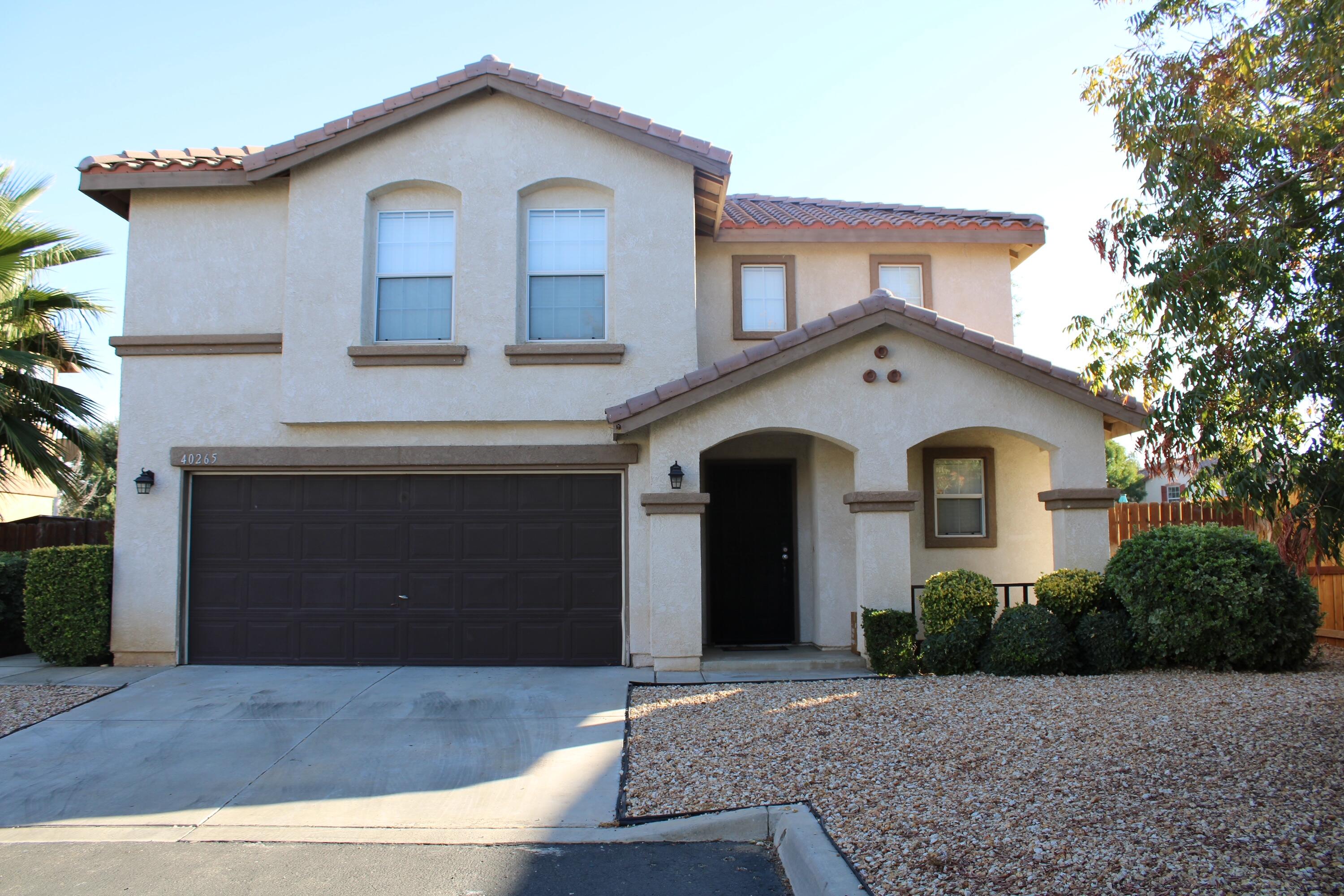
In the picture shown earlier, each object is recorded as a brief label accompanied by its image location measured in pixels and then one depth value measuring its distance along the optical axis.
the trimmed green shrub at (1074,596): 9.92
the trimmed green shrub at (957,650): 9.79
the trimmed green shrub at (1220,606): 8.97
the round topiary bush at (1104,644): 9.36
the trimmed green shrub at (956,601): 10.03
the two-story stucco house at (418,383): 11.48
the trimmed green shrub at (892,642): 9.98
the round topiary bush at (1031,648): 9.42
